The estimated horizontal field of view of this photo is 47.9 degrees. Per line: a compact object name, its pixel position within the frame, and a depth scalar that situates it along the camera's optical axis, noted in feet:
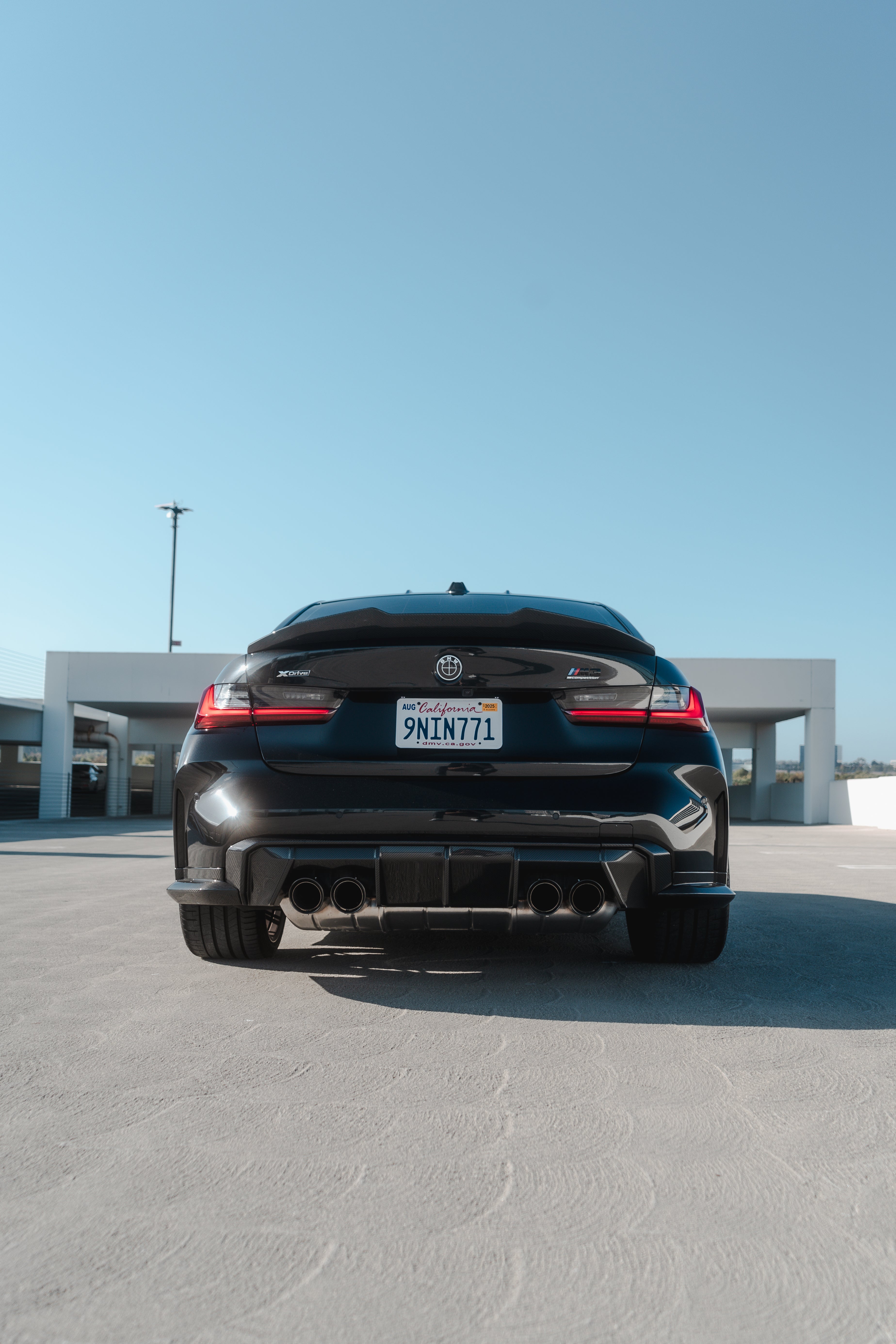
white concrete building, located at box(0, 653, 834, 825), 99.09
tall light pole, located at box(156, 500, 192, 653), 148.15
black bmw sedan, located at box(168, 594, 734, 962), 10.43
